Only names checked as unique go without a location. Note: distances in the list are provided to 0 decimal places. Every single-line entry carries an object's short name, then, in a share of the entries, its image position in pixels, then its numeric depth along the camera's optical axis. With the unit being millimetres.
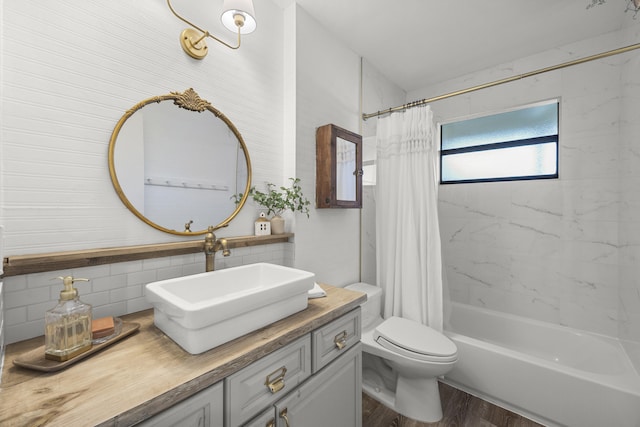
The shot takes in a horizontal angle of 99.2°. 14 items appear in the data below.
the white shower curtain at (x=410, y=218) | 1960
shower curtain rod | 1433
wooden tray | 669
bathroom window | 2285
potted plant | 1586
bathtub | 1421
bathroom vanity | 562
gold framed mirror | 1118
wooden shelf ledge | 834
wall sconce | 1266
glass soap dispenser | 708
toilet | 1535
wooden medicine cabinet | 1808
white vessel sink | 751
